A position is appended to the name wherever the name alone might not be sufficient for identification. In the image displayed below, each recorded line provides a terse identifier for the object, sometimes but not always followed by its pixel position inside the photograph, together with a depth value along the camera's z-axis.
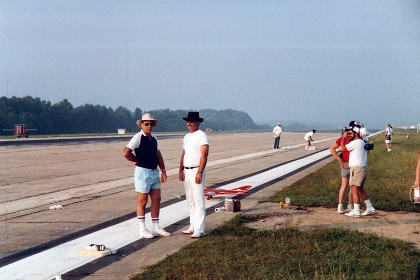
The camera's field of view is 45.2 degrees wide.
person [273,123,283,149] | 35.84
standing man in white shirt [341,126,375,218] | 9.52
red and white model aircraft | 12.41
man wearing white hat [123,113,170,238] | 7.95
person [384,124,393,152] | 32.56
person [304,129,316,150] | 35.60
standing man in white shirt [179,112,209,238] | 7.87
